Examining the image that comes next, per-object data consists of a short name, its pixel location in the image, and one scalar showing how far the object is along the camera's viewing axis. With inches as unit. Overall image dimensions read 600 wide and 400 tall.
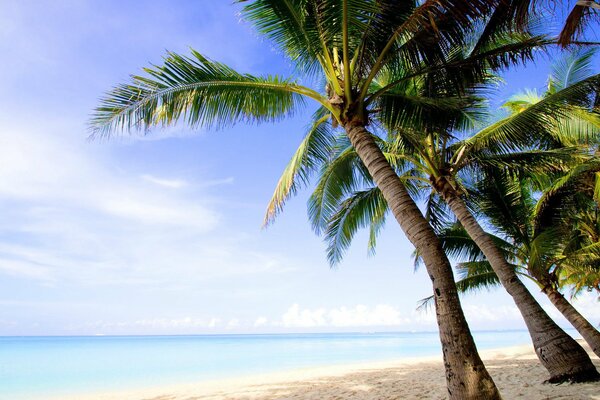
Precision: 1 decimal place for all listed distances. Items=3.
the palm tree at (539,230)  311.3
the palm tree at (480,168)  244.2
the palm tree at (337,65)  185.9
